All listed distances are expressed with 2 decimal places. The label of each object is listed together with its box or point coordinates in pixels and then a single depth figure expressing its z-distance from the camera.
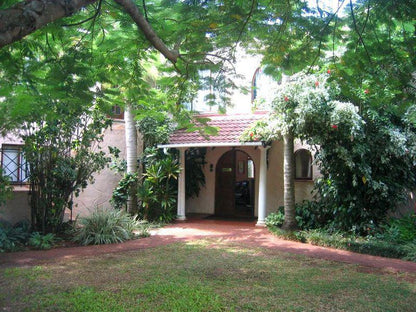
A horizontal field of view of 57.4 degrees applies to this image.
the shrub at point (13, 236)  8.57
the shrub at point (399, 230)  8.59
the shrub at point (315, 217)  10.46
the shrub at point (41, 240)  8.92
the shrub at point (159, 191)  12.31
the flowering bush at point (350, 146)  8.90
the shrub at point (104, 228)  9.52
